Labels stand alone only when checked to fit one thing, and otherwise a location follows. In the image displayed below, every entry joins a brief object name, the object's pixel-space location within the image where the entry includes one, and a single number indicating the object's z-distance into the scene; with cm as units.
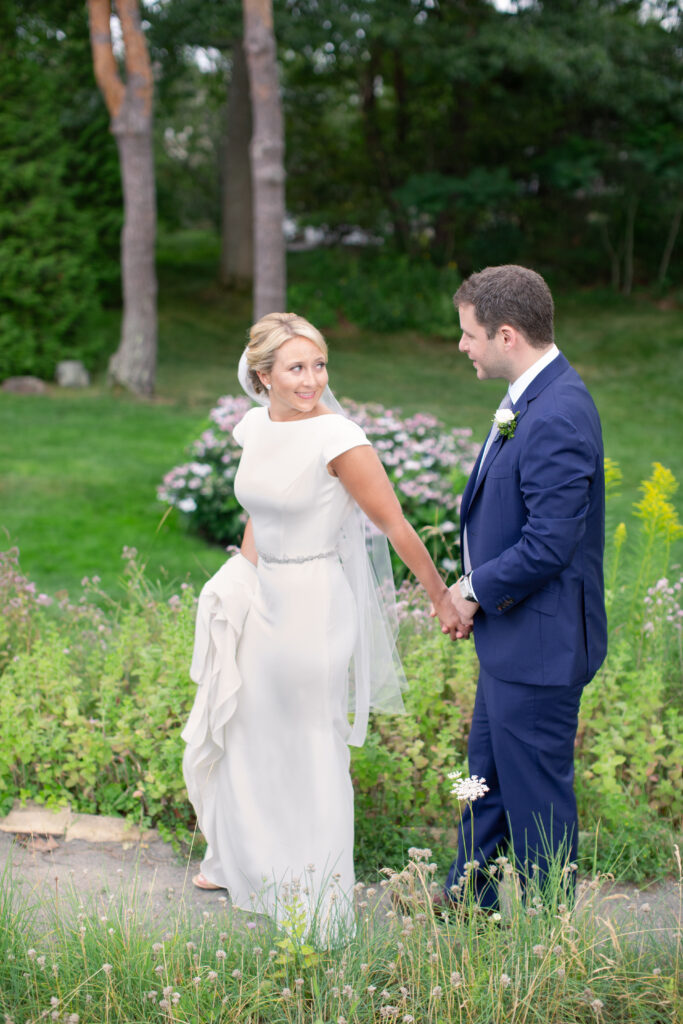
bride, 299
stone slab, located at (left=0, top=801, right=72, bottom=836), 384
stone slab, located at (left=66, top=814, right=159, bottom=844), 385
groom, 265
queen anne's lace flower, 262
